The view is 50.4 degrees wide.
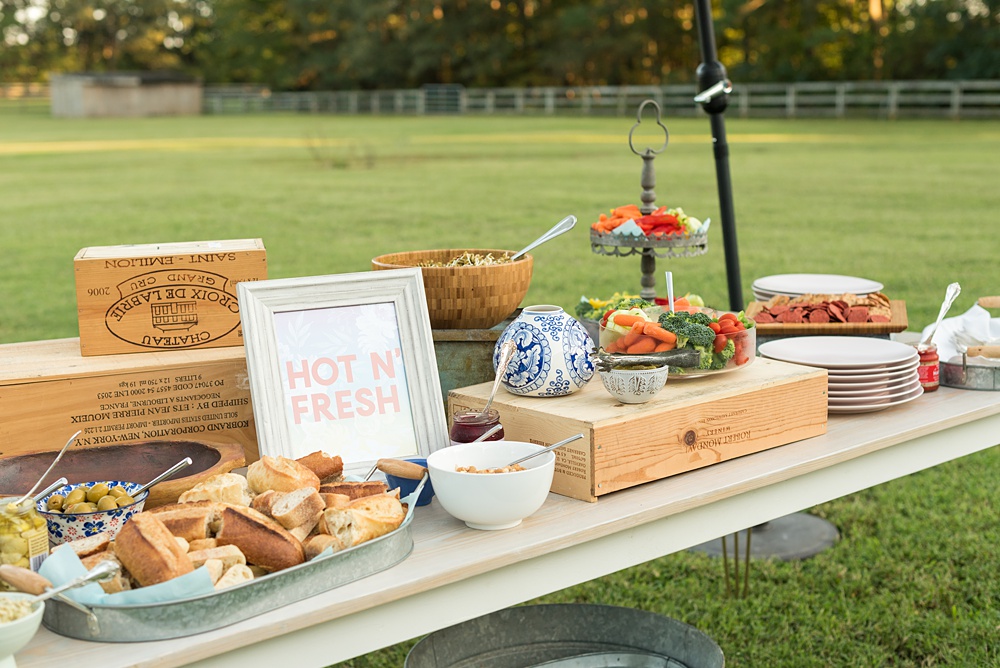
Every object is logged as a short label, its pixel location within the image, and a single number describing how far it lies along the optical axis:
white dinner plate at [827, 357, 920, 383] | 2.04
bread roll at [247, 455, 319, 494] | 1.54
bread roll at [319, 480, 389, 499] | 1.56
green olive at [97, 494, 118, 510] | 1.49
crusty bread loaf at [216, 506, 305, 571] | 1.38
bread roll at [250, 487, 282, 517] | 1.50
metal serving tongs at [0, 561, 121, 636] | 1.25
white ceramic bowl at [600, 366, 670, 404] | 1.70
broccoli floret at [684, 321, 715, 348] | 1.83
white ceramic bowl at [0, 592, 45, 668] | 1.16
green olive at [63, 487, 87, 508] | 1.50
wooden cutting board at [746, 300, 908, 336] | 2.36
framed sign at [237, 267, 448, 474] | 1.75
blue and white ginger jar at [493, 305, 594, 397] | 1.77
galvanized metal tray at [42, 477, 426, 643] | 1.25
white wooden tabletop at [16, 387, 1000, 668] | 1.30
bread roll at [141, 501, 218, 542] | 1.41
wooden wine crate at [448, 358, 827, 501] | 1.65
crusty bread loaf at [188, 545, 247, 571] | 1.35
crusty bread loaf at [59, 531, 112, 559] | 1.40
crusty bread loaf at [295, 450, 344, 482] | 1.65
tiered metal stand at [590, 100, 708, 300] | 2.70
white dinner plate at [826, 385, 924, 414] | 2.06
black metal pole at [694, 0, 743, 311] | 2.88
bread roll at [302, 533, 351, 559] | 1.40
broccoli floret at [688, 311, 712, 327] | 1.89
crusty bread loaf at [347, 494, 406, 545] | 1.42
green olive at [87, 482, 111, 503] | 1.51
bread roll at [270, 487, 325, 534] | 1.45
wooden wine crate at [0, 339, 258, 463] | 1.89
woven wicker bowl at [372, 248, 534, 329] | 2.02
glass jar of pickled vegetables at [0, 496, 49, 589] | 1.37
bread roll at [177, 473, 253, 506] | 1.52
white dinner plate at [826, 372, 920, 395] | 2.05
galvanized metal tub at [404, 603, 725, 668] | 2.07
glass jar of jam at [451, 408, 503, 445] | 1.71
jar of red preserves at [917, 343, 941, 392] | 2.21
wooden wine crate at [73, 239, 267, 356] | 2.03
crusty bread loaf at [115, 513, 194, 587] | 1.31
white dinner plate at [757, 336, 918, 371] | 2.08
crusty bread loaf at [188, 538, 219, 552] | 1.40
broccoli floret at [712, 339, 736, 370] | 1.87
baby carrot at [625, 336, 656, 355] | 1.83
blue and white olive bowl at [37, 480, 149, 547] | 1.46
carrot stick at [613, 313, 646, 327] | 1.87
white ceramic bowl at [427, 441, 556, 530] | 1.49
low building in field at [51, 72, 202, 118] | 45.00
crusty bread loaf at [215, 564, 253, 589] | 1.31
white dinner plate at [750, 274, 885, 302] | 2.74
